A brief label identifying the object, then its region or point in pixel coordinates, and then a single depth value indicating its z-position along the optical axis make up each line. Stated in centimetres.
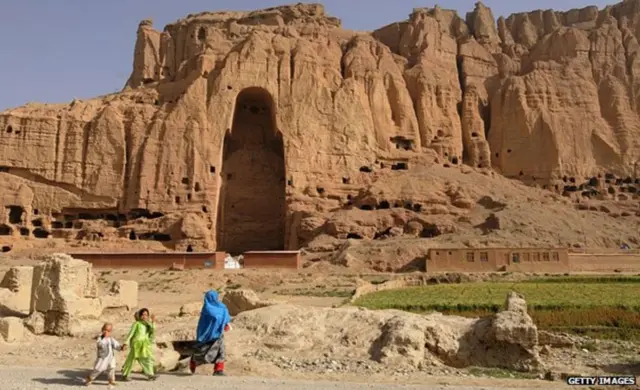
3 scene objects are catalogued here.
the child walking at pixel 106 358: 927
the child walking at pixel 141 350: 962
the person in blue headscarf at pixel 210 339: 1004
